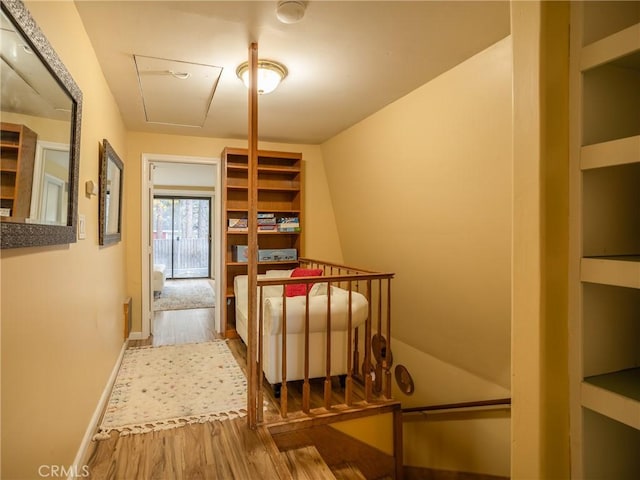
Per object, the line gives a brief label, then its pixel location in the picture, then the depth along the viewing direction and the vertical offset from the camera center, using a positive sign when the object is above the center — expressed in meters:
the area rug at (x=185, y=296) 6.01 -1.03
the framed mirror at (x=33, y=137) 0.99 +0.35
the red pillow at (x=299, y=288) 3.35 -0.43
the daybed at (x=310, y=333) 2.59 -0.69
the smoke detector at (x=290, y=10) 1.74 +1.17
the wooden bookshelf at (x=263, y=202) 4.27 +0.52
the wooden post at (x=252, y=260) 2.28 -0.11
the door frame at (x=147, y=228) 4.15 +0.16
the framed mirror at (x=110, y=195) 2.45 +0.37
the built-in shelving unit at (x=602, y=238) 0.72 +0.02
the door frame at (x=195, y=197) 8.78 +1.15
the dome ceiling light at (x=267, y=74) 2.38 +1.18
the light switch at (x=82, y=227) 1.87 +0.08
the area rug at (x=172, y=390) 2.35 -1.17
